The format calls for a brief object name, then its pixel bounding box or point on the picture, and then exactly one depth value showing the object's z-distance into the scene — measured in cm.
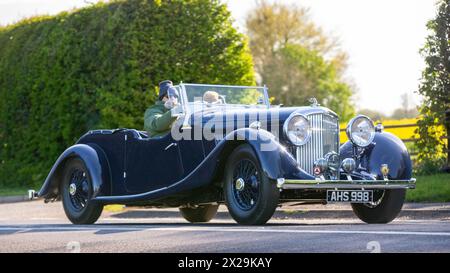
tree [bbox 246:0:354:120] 4350
